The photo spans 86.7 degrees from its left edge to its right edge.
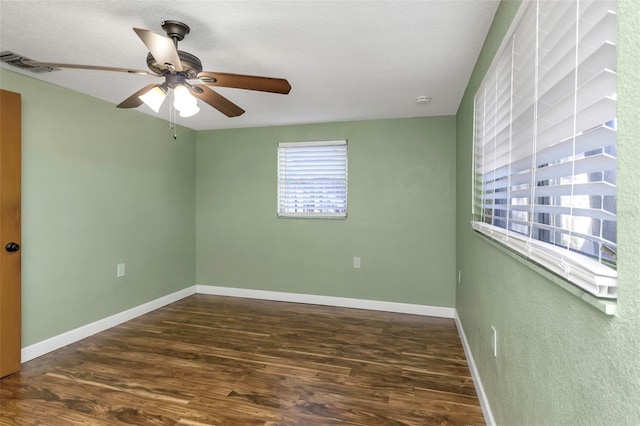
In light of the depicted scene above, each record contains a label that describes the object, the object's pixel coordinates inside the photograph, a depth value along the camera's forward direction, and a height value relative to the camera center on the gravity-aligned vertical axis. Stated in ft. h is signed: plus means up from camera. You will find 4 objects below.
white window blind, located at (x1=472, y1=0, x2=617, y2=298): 2.48 +0.71
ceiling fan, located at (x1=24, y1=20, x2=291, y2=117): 5.71 +2.29
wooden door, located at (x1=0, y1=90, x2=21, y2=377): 7.98 -0.60
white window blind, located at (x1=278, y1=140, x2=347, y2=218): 13.66 +1.20
